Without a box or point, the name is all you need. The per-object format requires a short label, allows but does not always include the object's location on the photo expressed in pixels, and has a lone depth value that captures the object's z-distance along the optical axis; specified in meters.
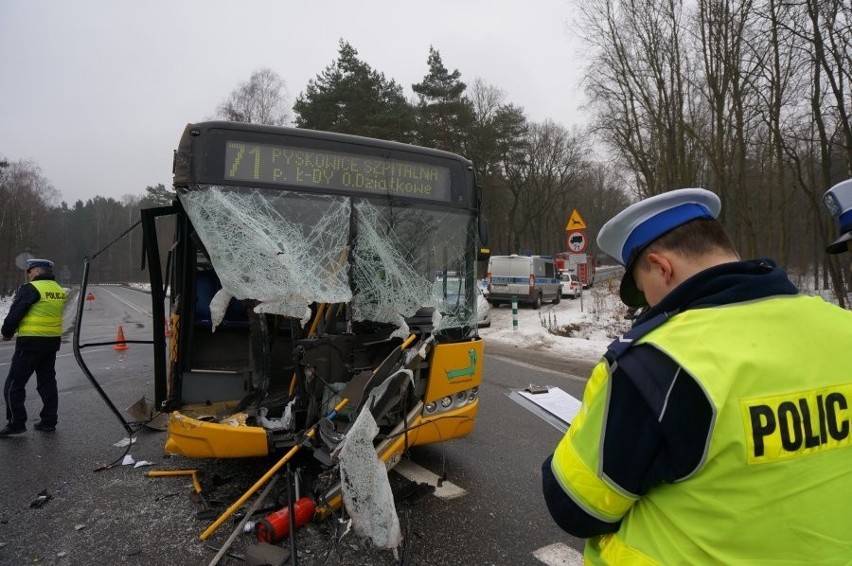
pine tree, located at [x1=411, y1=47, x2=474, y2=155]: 32.81
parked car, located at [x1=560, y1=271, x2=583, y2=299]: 28.36
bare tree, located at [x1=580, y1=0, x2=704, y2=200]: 17.80
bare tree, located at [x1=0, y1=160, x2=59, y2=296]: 41.00
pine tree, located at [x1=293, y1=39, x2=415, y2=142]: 27.91
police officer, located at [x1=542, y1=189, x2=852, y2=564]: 1.03
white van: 20.22
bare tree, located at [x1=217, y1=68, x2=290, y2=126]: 35.22
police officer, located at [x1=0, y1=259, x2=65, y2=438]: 5.54
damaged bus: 3.61
